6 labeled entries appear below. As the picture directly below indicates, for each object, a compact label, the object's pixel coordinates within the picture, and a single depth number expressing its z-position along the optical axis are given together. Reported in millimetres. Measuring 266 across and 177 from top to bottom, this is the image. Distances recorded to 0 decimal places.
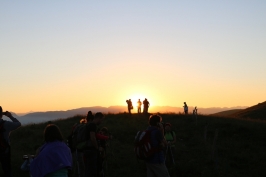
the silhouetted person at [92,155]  9227
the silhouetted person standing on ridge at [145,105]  32981
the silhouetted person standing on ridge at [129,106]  33697
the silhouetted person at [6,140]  9180
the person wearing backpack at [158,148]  8242
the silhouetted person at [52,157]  5633
